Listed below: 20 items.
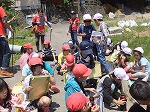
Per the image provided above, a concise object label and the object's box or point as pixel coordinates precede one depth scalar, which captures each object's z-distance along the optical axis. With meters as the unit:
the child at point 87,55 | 5.82
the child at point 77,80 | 4.23
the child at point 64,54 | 6.83
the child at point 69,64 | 5.45
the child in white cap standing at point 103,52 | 6.70
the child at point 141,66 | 6.09
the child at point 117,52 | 7.47
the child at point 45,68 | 5.16
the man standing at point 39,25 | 9.63
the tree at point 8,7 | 15.29
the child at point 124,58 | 6.86
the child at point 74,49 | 7.65
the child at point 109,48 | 8.77
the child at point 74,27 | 9.51
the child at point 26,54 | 6.45
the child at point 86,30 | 7.32
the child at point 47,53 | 8.20
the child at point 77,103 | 3.07
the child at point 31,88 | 4.43
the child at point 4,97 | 3.48
